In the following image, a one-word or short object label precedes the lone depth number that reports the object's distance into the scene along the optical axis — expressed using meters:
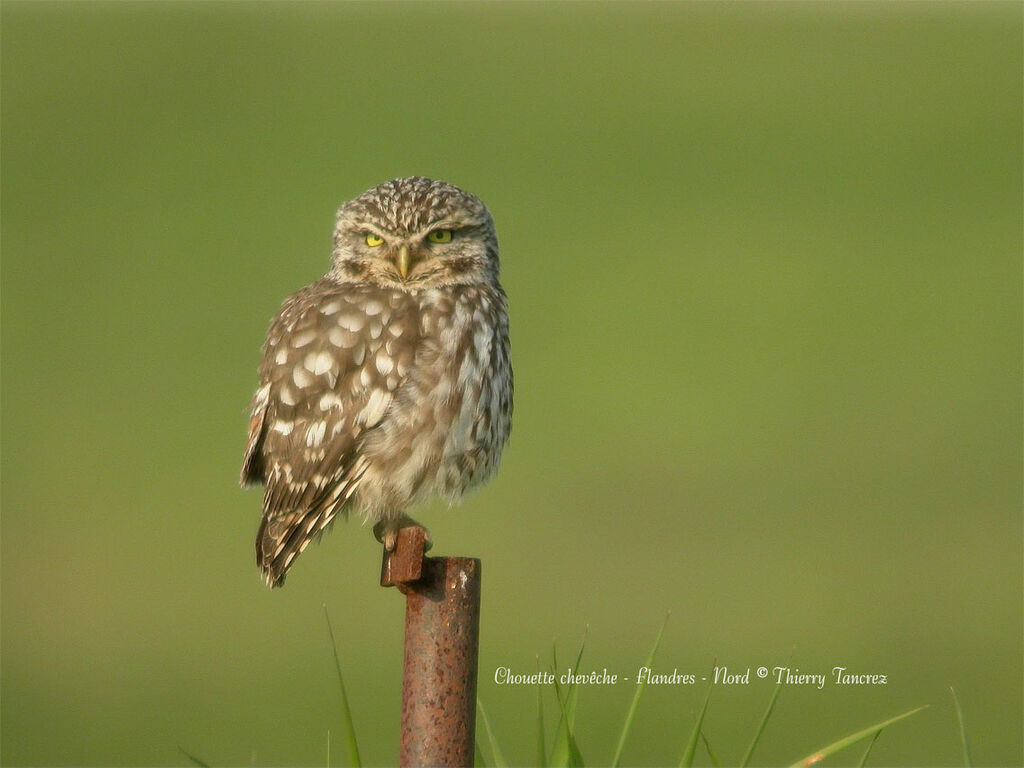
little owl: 7.28
